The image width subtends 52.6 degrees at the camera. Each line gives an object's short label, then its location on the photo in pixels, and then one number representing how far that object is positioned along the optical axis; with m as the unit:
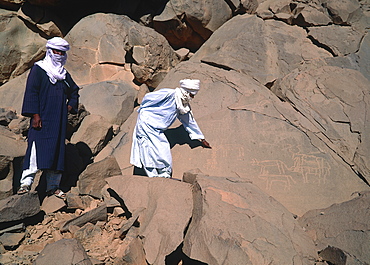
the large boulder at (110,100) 5.46
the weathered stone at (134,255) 2.92
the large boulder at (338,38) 5.60
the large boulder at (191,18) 6.69
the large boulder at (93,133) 4.73
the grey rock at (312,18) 5.93
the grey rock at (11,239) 3.09
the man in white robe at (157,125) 3.95
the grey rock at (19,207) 3.19
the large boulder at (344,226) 2.91
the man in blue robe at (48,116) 3.65
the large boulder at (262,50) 5.39
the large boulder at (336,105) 4.36
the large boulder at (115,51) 5.99
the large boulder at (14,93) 5.66
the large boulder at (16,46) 6.48
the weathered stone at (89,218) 3.37
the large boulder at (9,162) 3.57
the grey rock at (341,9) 5.97
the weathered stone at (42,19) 6.62
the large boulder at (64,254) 2.64
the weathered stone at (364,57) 5.34
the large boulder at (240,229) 2.74
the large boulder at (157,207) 2.97
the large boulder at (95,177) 3.98
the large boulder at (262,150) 4.05
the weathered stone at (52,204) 3.67
